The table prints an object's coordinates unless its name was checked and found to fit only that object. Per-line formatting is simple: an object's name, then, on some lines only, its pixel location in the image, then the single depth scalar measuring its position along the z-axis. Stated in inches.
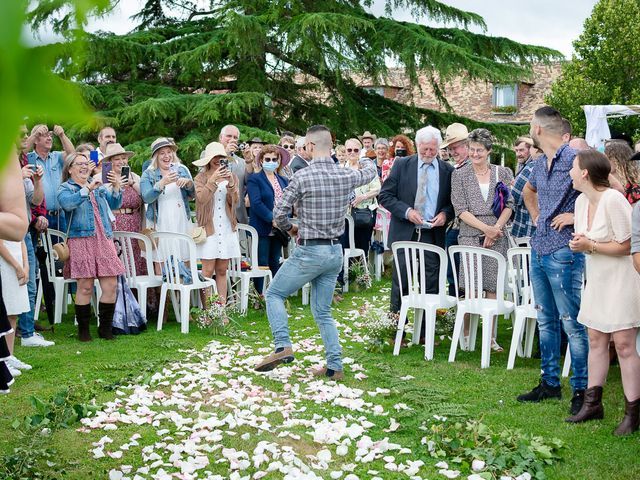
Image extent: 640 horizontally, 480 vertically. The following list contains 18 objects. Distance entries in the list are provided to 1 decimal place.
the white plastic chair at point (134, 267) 333.1
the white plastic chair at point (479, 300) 265.0
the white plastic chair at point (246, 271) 369.1
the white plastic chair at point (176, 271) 328.8
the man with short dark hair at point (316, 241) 231.5
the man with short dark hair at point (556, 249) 202.2
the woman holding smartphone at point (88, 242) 296.2
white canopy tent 418.5
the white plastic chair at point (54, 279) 336.2
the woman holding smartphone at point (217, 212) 337.4
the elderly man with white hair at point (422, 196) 287.1
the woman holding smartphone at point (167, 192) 333.1
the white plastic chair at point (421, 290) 276.5
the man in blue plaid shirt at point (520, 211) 265.4
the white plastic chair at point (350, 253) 433.7
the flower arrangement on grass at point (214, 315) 324.2
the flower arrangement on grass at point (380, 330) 291.1
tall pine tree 690.2
